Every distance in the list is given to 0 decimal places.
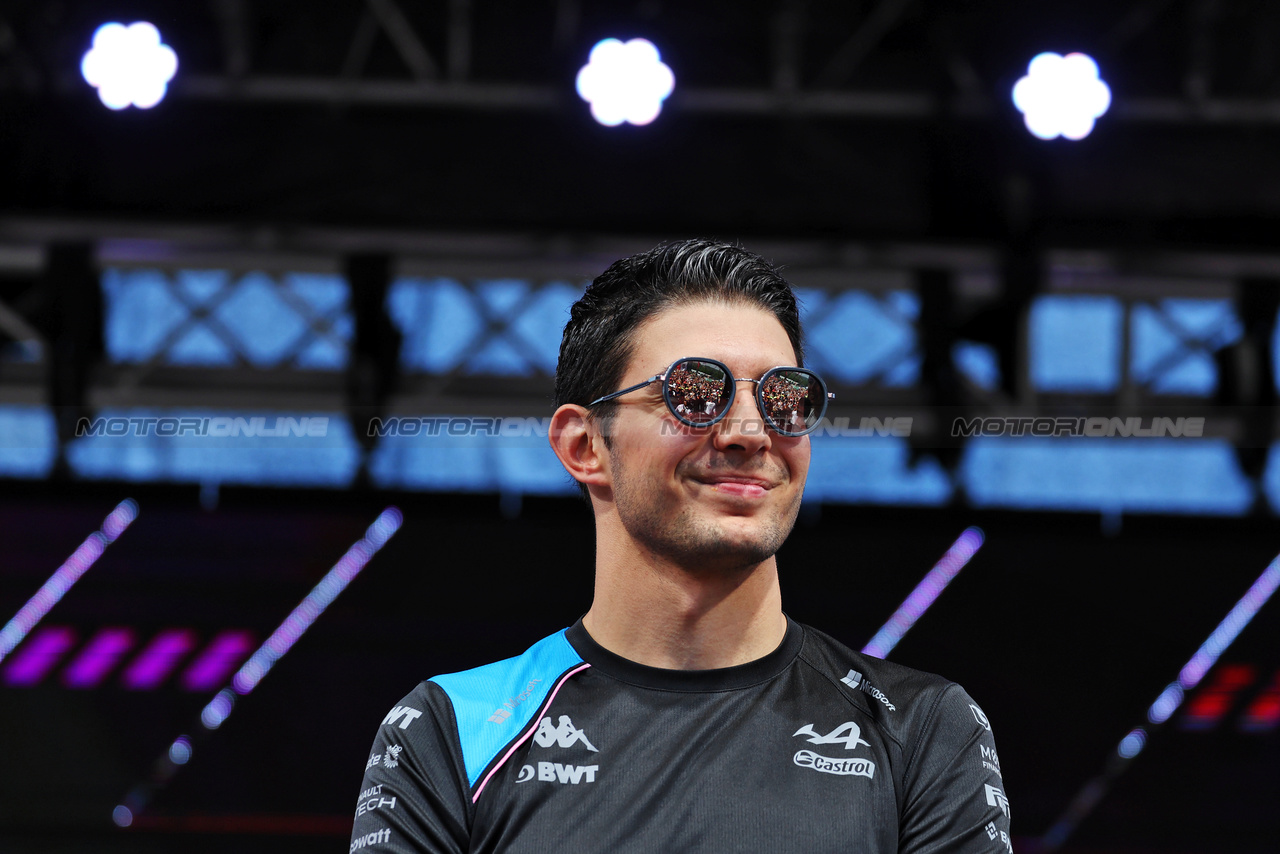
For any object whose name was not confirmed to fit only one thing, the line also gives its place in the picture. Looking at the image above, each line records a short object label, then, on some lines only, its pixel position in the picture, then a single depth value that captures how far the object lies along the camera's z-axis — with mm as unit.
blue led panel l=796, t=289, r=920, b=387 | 9766
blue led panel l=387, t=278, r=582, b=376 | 9797
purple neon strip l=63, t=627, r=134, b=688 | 10656
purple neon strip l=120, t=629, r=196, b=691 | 10633
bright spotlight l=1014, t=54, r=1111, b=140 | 8664
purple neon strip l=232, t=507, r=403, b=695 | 10719
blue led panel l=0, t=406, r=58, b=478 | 9680
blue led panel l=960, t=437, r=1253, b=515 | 10312
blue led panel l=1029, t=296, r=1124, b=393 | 9969
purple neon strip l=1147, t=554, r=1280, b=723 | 10719
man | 2904
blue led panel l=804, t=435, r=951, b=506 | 10289
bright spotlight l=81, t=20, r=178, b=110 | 8648
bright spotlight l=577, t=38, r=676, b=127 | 8727
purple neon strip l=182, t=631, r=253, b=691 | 10656
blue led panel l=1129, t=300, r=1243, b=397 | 9859
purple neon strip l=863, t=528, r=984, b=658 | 10781
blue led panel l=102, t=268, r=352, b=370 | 9742
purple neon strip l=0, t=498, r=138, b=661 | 10586
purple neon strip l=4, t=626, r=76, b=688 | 10570
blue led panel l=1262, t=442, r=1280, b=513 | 10164
